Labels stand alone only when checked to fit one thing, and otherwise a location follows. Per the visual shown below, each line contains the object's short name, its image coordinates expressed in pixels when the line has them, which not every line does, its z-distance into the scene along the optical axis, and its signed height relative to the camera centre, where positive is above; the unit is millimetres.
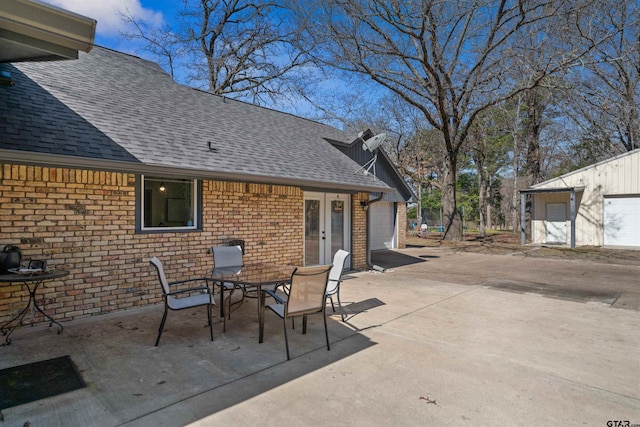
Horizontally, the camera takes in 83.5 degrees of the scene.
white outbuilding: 15227 +441
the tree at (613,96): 18125 +6309
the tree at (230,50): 19547 +9254
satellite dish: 11238 +2349
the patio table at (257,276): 4395 -805
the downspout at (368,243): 10250 -806
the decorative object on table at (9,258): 4512 -527
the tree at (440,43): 11781 +6457
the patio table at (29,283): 4281 -917
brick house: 5086 +603
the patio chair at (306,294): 3998 -898
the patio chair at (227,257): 5941 -689
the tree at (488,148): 23672 +5059
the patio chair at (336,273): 5377 -875
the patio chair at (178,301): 4258 -1062
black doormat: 3047 -1527
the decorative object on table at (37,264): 4688 -616
